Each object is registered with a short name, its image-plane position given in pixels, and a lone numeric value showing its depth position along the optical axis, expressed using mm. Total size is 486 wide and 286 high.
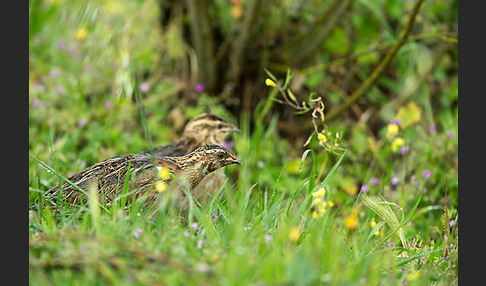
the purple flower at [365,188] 13211
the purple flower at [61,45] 21000
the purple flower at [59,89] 18141
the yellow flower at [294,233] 7064
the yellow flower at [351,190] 14992
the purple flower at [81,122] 16625
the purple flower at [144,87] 18595
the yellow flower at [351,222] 7543
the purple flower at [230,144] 16469
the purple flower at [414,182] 14305
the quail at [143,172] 10453
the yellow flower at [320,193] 8746
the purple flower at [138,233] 7811
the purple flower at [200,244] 7676
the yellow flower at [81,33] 15873
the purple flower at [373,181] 14881
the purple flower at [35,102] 17473
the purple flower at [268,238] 7832
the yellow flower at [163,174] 9505
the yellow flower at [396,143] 11591
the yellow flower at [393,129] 11901
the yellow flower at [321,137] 10714
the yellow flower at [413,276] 8015
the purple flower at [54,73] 18953
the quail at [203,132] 14633
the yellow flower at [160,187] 8836
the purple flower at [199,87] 18406
